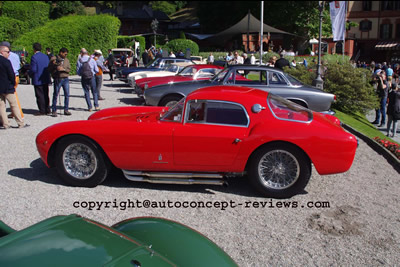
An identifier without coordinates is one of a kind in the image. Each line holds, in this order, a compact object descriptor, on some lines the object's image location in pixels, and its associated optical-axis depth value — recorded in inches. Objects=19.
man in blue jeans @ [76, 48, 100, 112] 428.1
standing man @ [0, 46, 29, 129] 336.5
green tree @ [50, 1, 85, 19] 2290.8
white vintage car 614.9
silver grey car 402.6
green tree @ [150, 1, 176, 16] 3244.6
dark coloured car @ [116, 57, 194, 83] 692.7
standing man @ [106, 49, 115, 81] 811.6
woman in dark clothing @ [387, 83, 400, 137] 477.7
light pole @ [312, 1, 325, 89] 558.5
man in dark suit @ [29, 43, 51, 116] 399.9
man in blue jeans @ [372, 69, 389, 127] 572.7
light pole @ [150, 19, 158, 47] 1416.2
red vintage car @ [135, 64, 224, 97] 507.5
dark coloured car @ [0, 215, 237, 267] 76.6
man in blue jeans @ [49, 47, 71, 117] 404.5
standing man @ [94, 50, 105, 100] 496.2
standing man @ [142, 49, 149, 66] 1054.1
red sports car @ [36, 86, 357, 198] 207.9
